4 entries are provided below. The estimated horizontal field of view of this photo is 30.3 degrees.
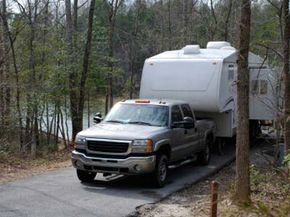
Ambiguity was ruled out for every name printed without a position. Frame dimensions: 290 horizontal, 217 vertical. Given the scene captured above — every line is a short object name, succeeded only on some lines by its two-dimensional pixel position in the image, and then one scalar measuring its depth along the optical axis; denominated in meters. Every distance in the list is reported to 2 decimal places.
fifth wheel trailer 14.84
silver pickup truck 10.50
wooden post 6.21
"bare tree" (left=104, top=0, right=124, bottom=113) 25.34
